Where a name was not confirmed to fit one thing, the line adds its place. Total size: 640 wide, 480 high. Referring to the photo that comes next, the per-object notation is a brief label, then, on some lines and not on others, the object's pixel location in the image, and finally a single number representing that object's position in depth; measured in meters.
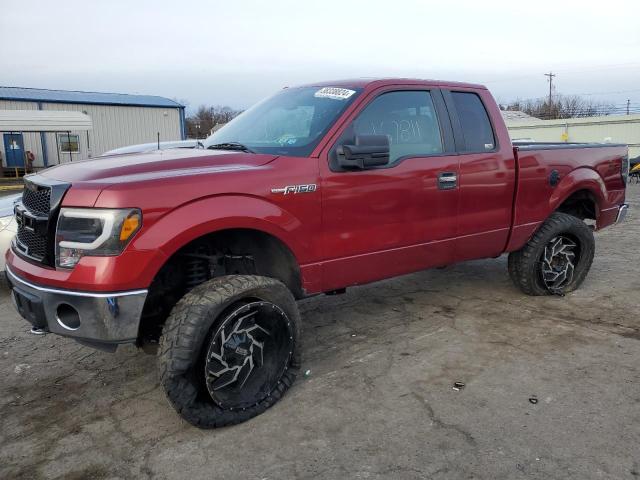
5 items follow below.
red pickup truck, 2.71
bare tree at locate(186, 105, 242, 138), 62.17
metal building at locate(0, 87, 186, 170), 26.83
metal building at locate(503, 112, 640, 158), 32.69
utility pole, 69.44
